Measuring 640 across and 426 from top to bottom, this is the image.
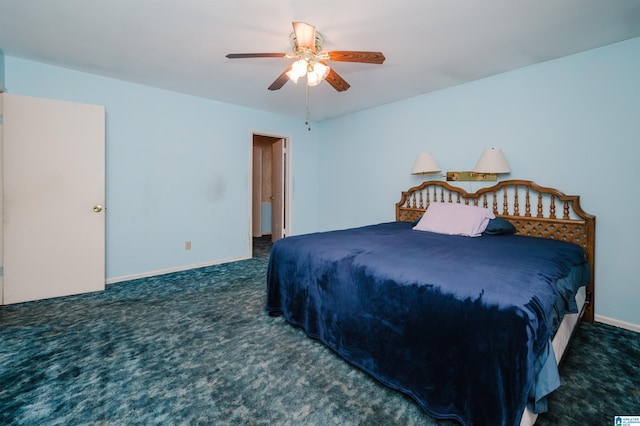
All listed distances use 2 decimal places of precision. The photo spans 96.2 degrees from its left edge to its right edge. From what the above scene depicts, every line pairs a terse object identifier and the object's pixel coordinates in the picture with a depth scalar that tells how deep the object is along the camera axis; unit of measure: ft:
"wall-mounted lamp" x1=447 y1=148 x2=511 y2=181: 9.42
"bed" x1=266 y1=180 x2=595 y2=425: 3.89
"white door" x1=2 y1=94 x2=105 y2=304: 9.09
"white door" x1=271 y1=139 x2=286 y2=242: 16.94
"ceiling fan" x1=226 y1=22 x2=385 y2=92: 6.23
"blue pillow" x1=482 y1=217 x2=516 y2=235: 8.96
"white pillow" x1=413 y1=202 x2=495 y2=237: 9.06
